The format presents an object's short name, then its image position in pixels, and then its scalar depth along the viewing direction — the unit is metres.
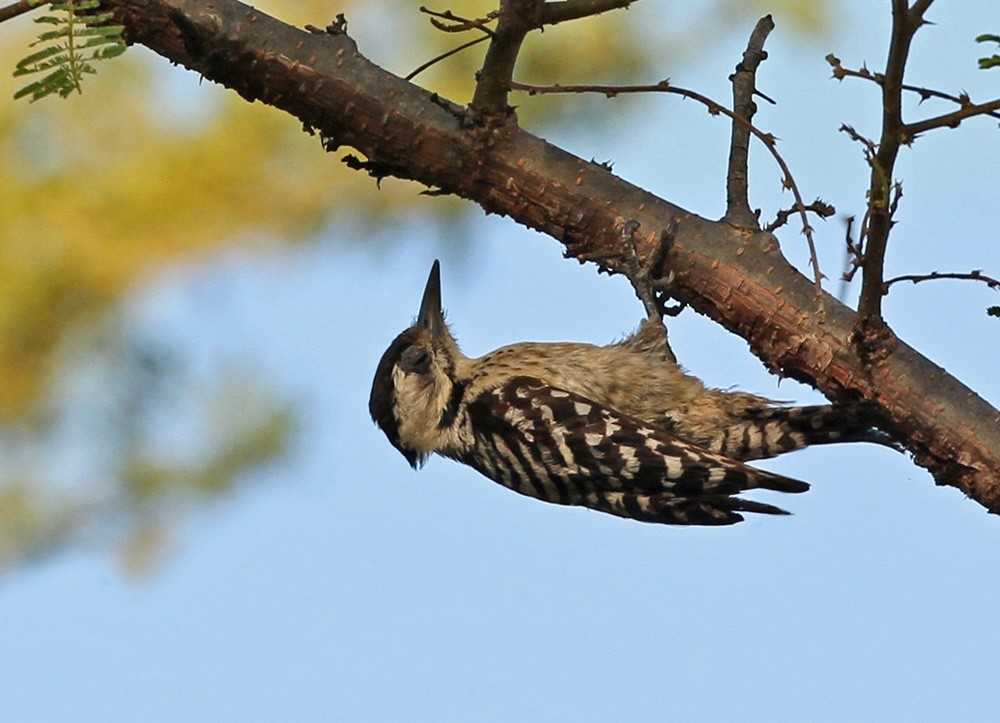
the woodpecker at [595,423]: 7.21
